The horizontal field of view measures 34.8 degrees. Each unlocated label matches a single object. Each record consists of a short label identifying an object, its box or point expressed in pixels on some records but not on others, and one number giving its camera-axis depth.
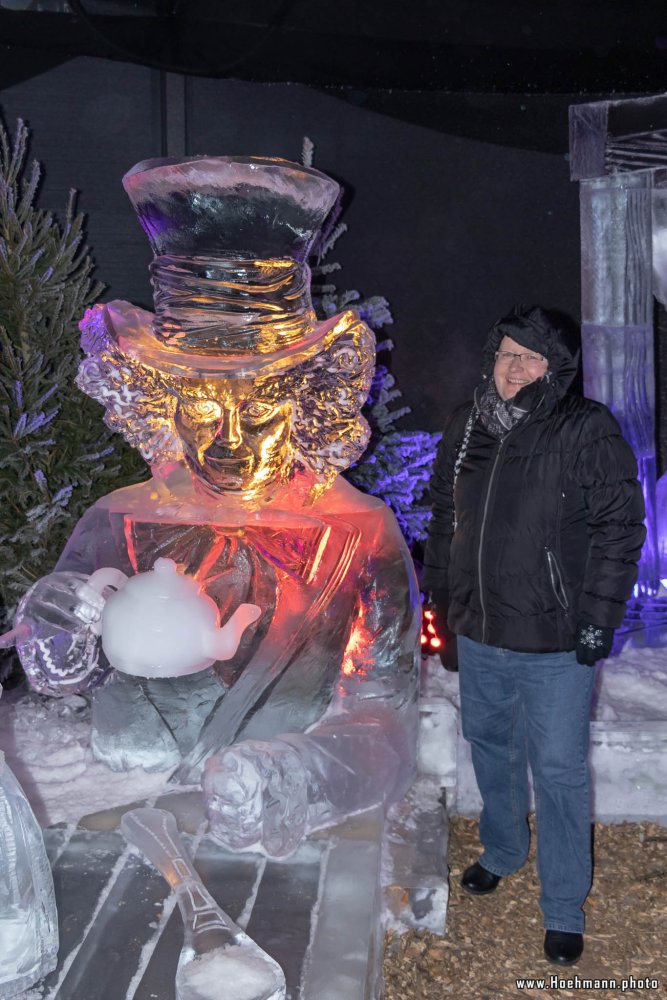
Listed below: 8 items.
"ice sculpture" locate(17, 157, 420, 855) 2.29
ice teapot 2.31
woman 2.62
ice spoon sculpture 1.72
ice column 4.07
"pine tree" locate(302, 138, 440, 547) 4.45
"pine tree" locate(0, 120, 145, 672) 3.94
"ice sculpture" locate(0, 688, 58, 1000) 1.72
